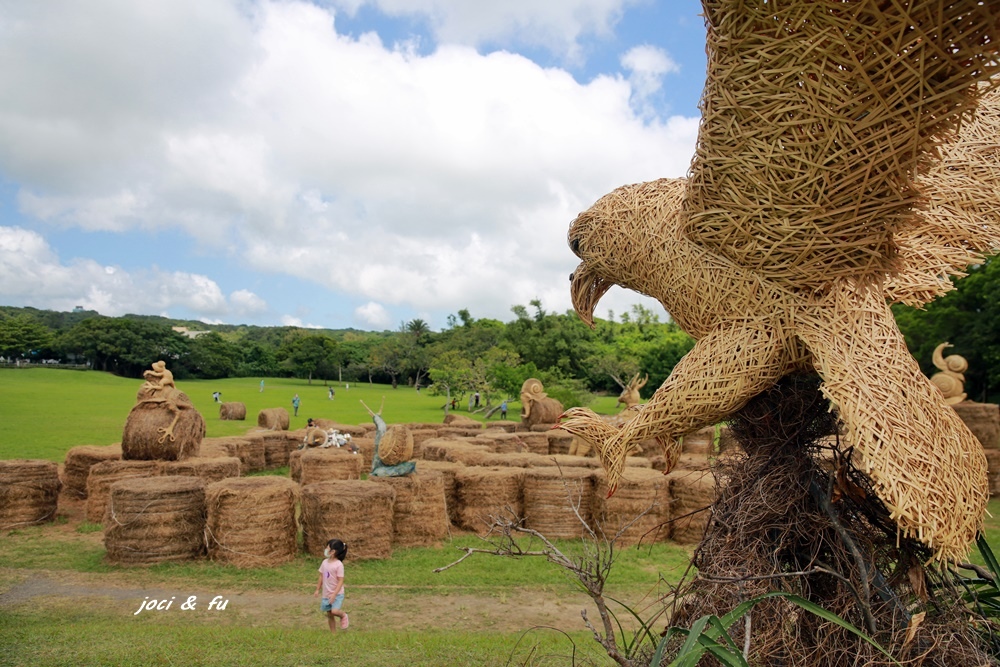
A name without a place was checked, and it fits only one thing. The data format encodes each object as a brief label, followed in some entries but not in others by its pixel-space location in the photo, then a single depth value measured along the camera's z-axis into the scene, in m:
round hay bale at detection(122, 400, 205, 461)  9.96
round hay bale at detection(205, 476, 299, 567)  7.40
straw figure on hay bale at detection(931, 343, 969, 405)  13.02
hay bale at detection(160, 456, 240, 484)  9.30
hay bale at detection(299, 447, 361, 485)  10.32
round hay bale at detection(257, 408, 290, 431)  20.56
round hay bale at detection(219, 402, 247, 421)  25.50
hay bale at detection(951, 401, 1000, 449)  13.95
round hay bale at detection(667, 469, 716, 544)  8.83
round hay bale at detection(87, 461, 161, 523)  9.16
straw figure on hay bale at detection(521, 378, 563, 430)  19.77
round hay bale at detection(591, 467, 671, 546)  8.90
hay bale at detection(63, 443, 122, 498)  10.37
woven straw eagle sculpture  2.12
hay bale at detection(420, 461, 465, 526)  9.43
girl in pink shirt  5.60
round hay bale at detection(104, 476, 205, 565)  7.27
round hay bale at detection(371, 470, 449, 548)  8.38
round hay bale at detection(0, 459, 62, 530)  8.80
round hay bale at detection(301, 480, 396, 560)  7.55
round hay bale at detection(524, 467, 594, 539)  8.99
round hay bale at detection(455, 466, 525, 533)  9.25
